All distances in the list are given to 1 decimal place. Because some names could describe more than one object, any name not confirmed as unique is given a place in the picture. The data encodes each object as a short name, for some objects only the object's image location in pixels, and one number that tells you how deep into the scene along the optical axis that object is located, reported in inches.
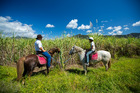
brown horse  135.5
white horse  193.2
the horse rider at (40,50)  162.9
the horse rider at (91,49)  180.6
